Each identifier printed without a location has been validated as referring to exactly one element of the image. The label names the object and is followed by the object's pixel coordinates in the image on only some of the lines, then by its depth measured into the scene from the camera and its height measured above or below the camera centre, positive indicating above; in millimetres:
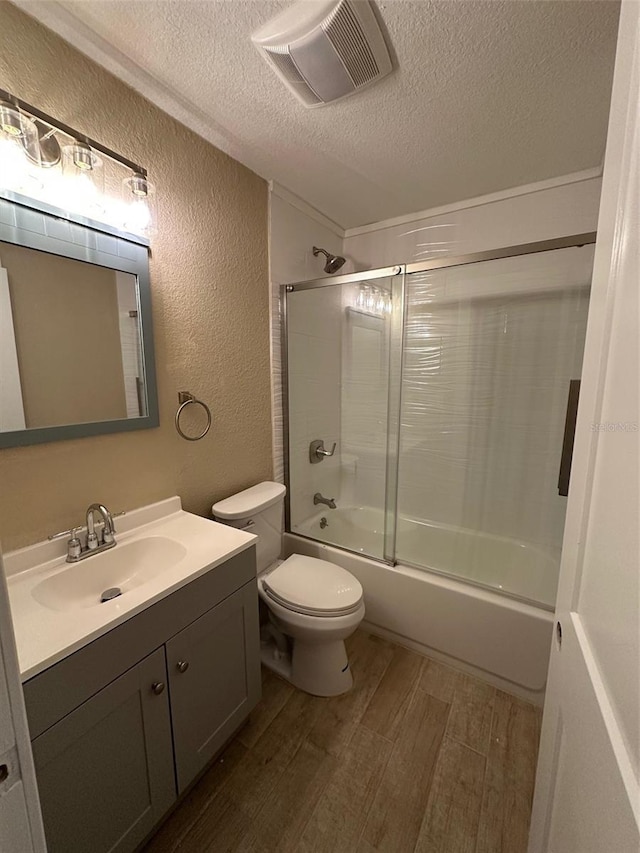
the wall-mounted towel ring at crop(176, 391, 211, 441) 1465 -97
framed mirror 1013 +155
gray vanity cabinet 787 -890
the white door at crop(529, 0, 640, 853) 453 -278
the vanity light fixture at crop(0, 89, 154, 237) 953 +627
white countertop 790 -587
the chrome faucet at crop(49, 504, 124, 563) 1120 -537
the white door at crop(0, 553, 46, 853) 409 -468
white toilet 1444 -946
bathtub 1510 -1018
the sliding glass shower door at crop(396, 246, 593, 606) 1838 -213
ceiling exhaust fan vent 973 +996
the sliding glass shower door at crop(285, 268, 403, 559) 2045 -196
